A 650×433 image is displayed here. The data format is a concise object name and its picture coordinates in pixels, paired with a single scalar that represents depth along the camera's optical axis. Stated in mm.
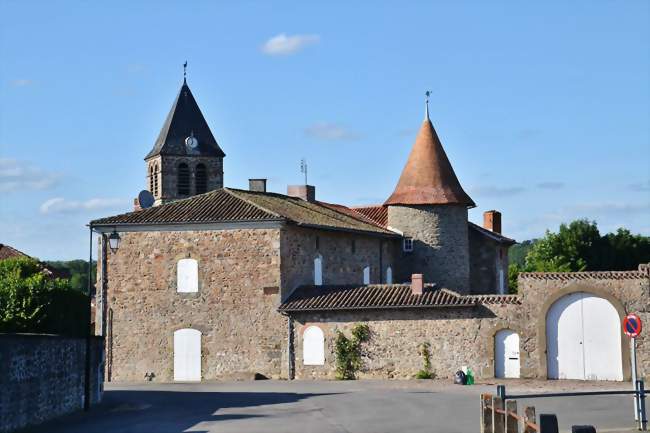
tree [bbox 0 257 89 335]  41031
